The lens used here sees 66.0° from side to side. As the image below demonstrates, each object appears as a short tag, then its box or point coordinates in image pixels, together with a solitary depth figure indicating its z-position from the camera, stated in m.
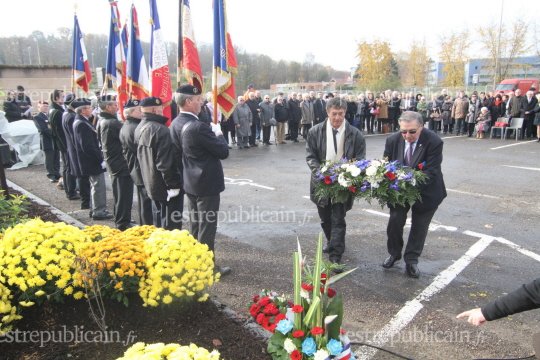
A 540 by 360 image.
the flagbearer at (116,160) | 6.57
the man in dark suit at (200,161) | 4.68
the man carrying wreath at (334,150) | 5.25
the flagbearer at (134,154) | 5.87
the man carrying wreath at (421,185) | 4.79
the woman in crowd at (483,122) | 18.47
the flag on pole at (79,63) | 11.36
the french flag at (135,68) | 8.40
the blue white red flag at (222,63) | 6.54
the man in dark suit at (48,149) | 10.48
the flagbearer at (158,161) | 5.16
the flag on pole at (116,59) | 9.84
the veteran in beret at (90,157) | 7.16
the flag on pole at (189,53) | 6.64
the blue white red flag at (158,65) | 7.34
